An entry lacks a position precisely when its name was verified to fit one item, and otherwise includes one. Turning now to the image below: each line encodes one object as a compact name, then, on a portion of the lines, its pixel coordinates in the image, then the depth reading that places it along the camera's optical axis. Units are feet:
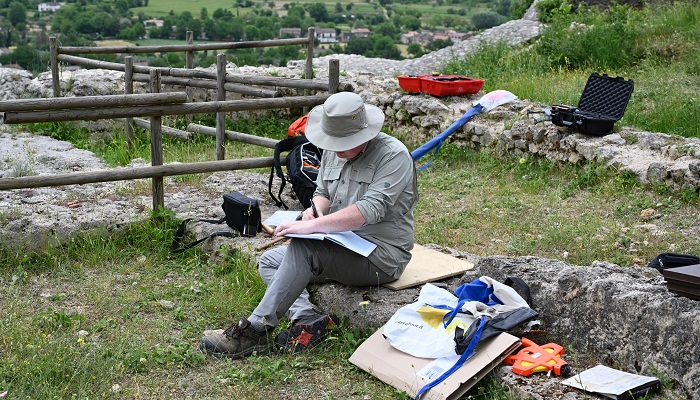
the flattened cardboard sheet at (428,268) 15.10
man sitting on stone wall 13.96
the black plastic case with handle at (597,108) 26.50
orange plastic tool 11.70
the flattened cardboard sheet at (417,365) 11.75
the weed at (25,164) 25.54
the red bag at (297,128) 27.89
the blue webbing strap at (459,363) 11.82
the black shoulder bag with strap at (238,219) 19.03
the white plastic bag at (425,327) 12.57
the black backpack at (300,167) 20.70
